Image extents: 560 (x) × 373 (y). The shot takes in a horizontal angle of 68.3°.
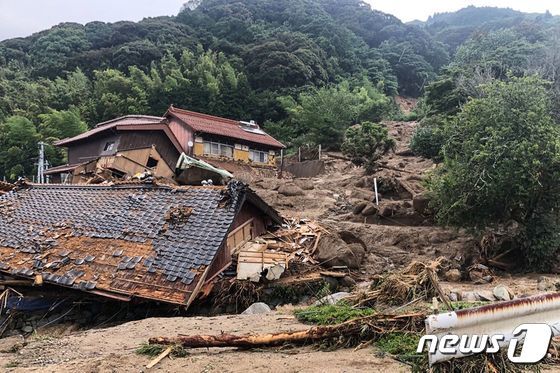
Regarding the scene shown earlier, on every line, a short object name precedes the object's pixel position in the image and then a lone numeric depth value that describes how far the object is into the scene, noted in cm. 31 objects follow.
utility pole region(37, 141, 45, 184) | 2252
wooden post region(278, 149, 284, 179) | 2783
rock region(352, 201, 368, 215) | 1572
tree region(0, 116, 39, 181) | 2945
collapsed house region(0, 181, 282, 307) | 759
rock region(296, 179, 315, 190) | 2039
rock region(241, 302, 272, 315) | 741
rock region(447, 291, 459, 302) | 697
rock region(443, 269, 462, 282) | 979
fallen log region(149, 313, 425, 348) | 446
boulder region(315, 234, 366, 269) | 986
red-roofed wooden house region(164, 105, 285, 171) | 2395
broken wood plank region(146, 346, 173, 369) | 426
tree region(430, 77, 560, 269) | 1013
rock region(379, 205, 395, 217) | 1498
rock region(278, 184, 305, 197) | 1922
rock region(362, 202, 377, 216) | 1534
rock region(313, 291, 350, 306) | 695
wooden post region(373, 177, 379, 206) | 1674
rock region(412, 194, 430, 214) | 1424
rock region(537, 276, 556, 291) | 840
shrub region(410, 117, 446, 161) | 2042
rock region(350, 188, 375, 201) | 1748
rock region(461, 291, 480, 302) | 691
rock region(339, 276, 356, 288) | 949
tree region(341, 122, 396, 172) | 2169
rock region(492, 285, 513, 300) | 681
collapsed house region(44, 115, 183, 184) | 2120
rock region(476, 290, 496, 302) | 681
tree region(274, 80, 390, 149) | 3067
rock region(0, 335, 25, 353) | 571
